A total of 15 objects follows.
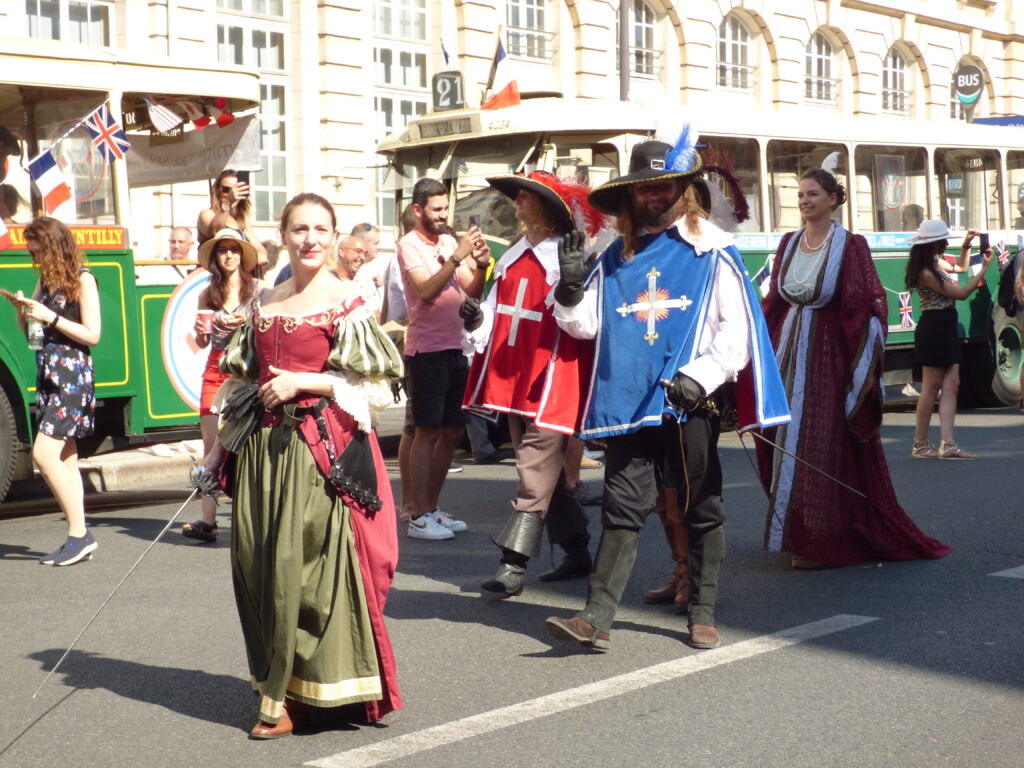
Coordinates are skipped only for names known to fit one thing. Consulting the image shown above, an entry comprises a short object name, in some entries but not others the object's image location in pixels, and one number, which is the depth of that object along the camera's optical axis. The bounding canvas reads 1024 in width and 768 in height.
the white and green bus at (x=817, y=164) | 12.27
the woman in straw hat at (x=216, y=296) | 7.70
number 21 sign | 12.77
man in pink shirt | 7.84
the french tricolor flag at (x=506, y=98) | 12.38
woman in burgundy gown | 6.87
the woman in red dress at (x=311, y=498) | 4.34
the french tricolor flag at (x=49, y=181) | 8.86
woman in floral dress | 7.23
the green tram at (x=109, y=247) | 8.89
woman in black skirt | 11.02
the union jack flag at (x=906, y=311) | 15.05
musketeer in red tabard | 6.14
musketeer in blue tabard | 5.23
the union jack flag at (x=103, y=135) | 9.15
